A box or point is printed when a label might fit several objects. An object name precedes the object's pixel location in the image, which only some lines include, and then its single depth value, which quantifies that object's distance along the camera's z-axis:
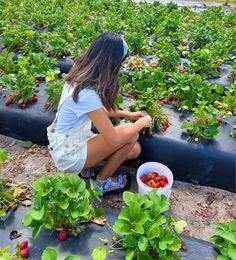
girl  2.46
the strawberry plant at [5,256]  1.70
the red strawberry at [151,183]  2.76
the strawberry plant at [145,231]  1.76
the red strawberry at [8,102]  3.75
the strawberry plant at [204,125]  3.07
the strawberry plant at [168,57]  4.44
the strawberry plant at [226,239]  1.73
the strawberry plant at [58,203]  1.93
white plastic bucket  2.71
